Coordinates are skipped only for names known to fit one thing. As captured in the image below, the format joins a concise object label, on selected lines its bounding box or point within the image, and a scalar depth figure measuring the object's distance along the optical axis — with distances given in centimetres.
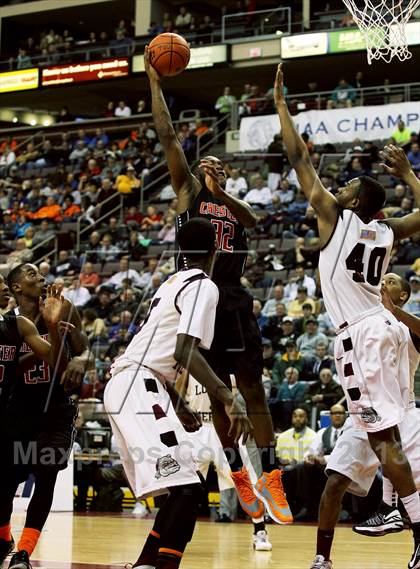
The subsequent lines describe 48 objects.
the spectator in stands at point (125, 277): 1803
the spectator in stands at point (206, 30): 2644
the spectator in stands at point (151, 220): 2047
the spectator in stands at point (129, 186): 2281
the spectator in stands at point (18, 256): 2039
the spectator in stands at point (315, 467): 1163
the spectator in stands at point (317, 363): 1327
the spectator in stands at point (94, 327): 1644
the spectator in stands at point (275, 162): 1995
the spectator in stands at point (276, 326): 1471
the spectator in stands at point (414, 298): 1367
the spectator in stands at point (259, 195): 1939
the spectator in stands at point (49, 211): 2330
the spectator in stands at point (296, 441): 1196
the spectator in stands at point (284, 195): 1902
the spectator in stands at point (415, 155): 1820
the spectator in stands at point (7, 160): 2714
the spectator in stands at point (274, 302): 1559
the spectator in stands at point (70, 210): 2303
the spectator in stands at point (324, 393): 1251
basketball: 704
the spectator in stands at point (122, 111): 2731
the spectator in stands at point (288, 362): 1347
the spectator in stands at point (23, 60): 2969
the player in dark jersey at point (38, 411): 616
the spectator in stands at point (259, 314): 1486
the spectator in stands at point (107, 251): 1984
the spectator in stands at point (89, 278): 1886
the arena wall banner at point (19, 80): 2902
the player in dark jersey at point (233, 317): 675
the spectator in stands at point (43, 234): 2178
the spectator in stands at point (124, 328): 1597
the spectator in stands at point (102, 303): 1748
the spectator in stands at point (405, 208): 1608
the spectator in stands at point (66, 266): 1975
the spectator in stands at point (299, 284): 1573
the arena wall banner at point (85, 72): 2736
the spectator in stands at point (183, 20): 2755
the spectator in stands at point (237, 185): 1983
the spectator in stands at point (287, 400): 1264
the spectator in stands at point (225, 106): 2434
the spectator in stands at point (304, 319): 1450
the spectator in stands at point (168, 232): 1945
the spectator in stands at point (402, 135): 1936
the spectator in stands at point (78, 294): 1838
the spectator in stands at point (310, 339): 1373
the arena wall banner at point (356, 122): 1984
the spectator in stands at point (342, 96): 2136
